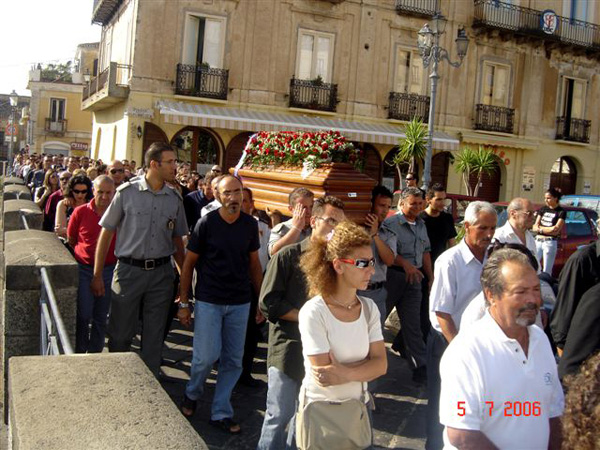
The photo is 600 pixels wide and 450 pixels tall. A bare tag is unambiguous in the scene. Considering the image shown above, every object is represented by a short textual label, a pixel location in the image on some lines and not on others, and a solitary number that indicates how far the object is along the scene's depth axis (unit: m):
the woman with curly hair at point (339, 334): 3.32
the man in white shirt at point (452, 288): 4.45
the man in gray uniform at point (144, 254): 5.35
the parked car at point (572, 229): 12.36
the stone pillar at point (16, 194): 11.76
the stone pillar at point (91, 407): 2.08
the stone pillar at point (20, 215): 7.98
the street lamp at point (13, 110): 41.70
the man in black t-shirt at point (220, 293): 5.10
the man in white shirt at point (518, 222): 5.94
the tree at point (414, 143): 19.08
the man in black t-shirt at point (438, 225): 7.55
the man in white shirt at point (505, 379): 2.73
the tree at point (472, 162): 22.00
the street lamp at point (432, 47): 14.35
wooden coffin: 6.46
